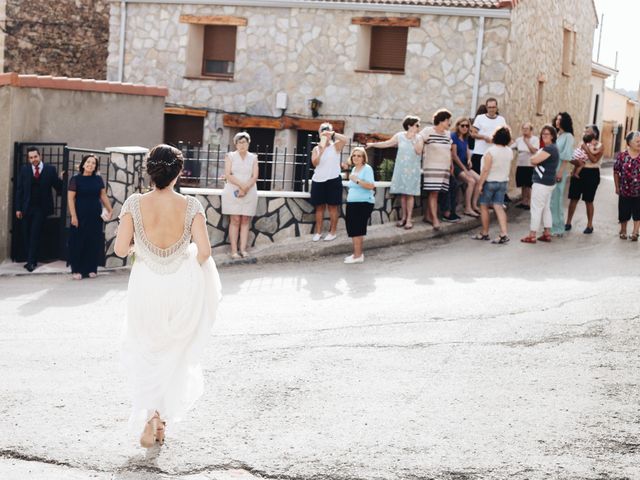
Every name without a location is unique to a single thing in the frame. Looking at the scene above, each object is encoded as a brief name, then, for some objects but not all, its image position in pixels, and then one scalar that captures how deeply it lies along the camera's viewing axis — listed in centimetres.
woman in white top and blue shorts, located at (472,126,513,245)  1501
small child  1530
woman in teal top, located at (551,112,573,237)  1555
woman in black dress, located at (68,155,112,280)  1398
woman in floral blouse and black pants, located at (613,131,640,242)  1490
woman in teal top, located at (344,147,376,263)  1391
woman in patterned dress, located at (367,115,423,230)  1534
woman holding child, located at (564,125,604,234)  1534
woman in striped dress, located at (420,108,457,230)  1551
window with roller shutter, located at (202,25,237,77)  2478
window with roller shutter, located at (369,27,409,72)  2289
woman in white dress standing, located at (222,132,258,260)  1444
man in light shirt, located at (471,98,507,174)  1730
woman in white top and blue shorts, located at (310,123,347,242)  1463
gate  1569
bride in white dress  624
